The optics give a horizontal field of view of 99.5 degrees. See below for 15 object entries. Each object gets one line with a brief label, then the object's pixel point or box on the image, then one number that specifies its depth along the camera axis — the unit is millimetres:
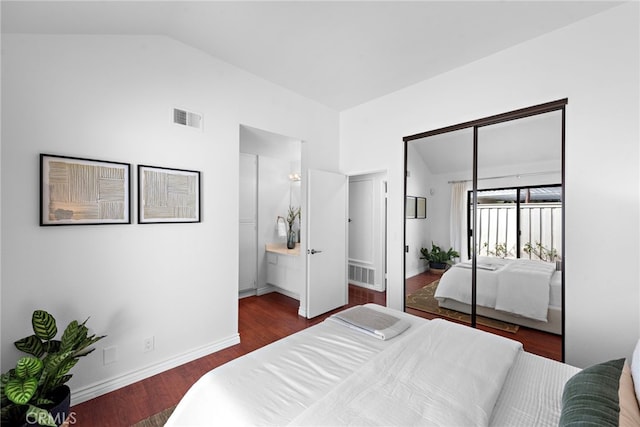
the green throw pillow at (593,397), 933
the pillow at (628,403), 905
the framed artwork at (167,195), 2236
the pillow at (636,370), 1036
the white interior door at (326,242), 3514
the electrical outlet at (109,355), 2074
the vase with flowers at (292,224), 4535
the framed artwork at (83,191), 1826
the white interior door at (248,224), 4285
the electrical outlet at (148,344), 2273
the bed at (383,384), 1122
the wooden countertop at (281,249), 4114
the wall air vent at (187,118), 2420
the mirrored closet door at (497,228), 2354
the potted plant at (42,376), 1323
